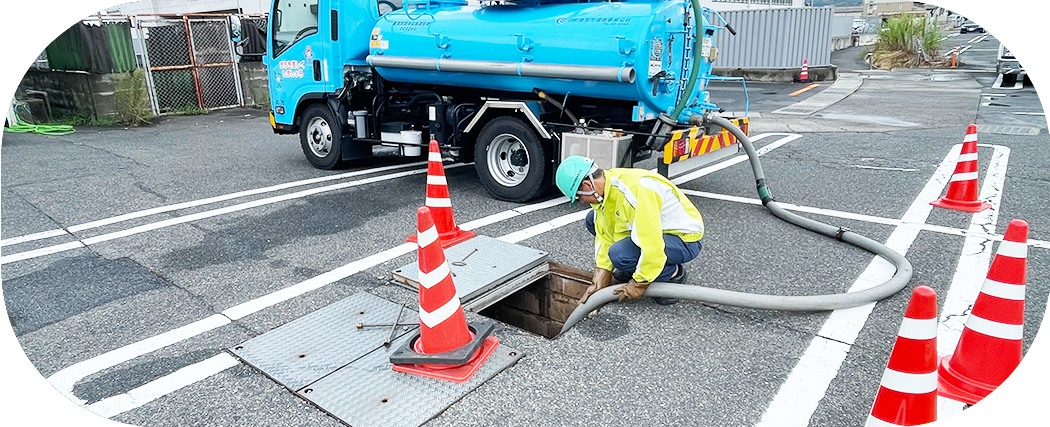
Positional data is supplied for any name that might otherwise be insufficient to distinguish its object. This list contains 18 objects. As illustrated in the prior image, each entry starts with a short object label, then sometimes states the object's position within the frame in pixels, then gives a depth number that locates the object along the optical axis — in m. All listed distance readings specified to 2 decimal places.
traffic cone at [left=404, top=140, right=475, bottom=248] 5.23
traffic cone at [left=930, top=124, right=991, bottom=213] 6.09
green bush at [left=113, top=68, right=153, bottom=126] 12.62
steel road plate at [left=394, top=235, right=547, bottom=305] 4.26
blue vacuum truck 5.84
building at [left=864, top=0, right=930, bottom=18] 39.44
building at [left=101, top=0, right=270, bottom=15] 22.18
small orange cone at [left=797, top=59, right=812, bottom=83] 19.95
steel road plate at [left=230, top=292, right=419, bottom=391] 3.26
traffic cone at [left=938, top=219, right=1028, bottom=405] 2.86
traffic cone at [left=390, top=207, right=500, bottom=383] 3.13
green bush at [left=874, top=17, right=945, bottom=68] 25.16
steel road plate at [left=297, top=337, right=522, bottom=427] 2.86
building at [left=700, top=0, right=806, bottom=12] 30.10
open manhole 4.64
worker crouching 3.60
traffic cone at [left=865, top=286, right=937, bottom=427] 2.38
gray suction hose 3.69
